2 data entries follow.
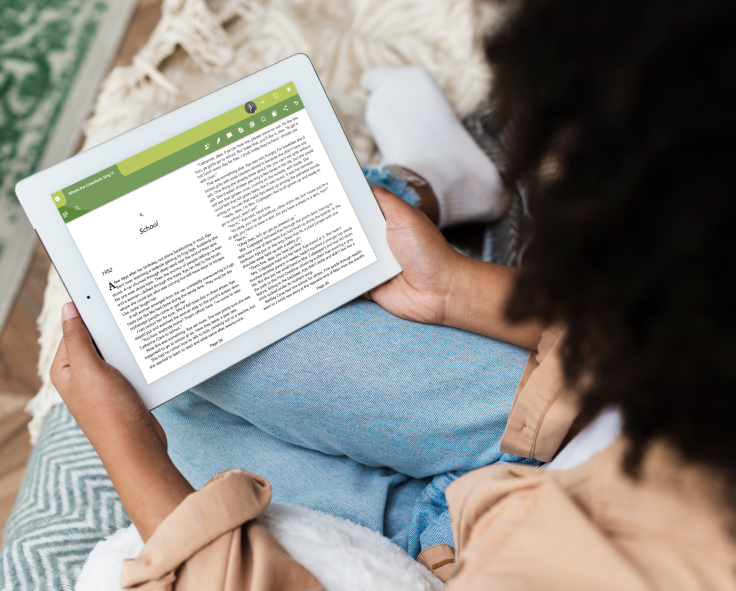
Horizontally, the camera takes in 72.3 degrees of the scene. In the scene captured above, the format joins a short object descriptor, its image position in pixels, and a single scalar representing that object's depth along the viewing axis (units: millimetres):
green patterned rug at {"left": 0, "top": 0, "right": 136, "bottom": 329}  1120
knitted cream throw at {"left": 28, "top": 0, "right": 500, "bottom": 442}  1018
